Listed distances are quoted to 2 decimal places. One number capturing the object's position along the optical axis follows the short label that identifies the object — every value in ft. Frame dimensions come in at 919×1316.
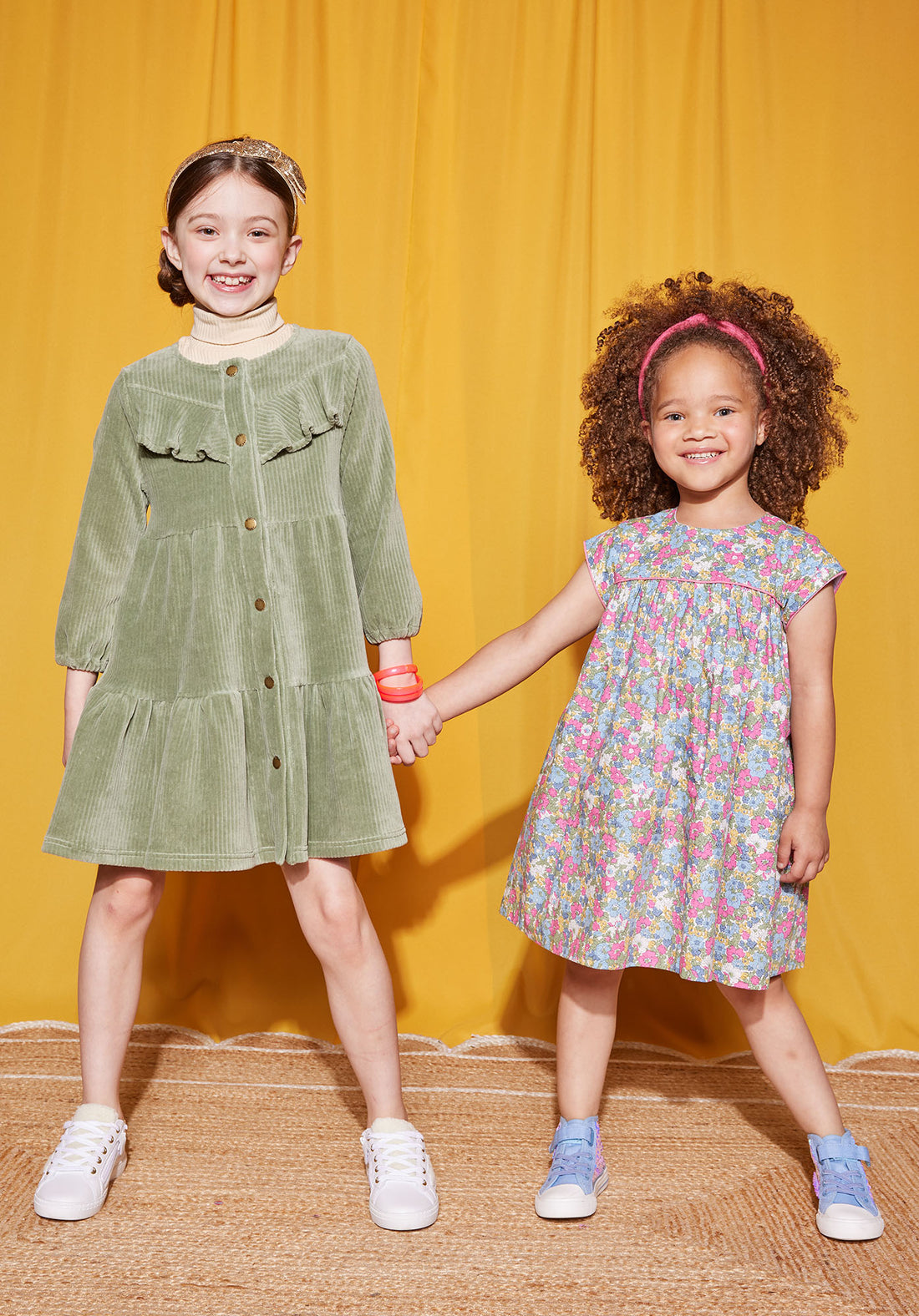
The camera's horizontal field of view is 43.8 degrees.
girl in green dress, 4.84
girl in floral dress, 4.94
